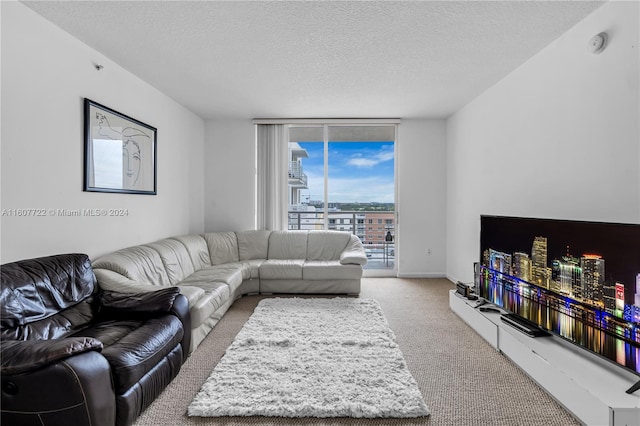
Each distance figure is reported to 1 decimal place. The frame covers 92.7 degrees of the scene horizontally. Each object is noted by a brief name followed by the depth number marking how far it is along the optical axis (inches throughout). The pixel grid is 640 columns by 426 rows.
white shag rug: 71.2
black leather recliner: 54.2
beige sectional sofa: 102.8
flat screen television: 65.7
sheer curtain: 200.4
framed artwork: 106.2
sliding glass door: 206.4
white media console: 58.6
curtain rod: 195.3
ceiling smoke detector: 81.6
